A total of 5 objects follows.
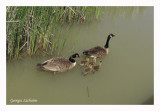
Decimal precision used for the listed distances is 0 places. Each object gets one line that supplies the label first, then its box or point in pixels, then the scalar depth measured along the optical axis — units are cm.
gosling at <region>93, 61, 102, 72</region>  434
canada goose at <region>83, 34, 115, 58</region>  480
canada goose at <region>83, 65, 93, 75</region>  424
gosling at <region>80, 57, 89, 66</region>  451
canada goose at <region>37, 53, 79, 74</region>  424
